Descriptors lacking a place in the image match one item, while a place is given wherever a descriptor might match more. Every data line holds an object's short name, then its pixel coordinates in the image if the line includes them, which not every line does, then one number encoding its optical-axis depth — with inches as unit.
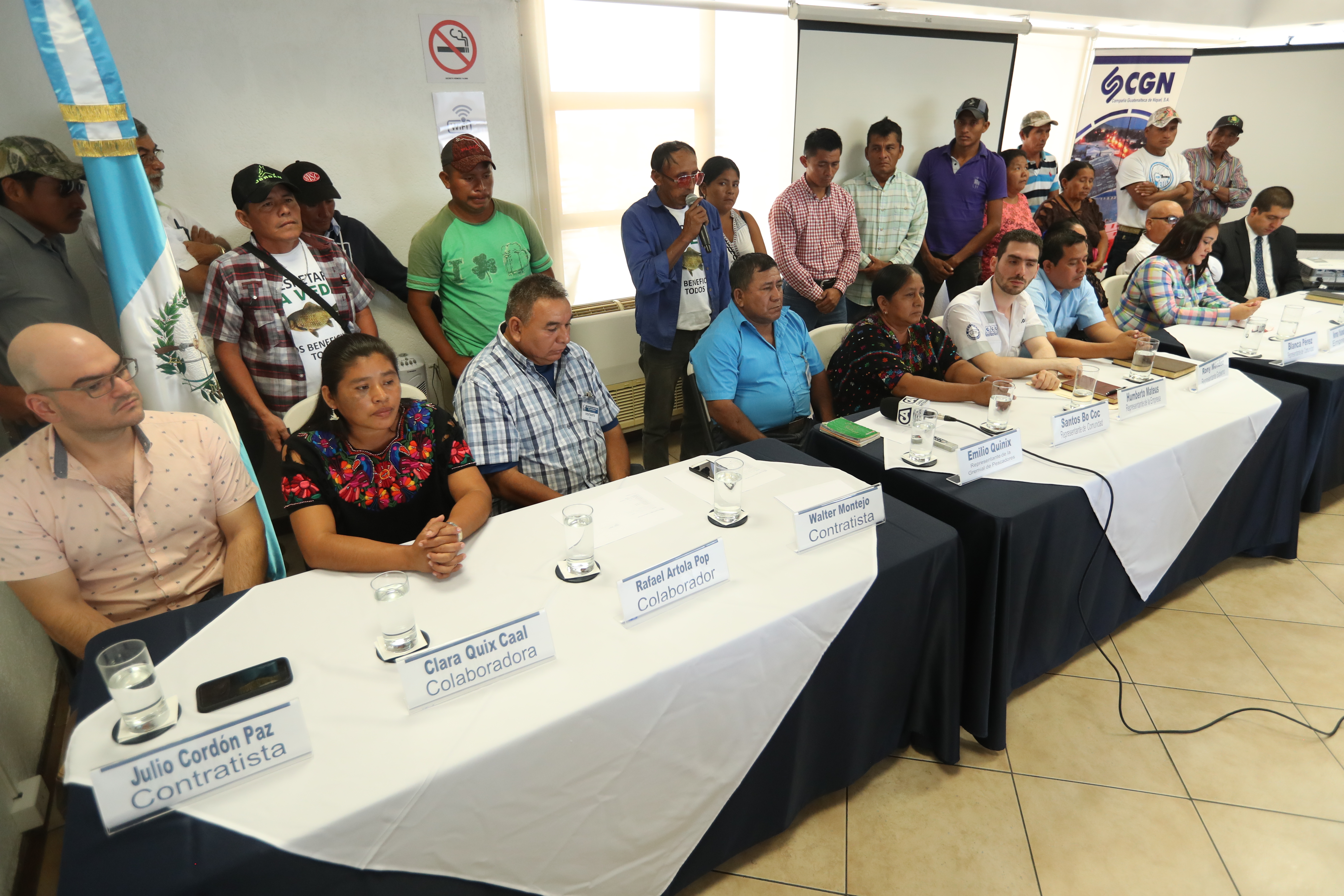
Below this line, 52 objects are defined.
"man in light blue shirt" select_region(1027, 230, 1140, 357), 110.0
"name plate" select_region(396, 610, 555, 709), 43.1
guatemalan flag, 58.7
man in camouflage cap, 77.6
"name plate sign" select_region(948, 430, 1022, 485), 69.0
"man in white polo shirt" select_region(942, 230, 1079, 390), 99.9
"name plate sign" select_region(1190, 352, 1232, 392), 94.5
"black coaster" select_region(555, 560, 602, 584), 56.1
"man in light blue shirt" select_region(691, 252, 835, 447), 93.0
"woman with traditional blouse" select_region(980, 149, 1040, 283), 161.8
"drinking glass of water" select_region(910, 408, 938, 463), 73.6
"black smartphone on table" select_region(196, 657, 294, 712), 43.5
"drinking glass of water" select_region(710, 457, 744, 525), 61.9
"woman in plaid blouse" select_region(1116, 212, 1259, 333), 126.6
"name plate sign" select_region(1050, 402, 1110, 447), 77.3
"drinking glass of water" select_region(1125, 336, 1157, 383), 97.1
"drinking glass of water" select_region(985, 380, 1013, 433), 84.7
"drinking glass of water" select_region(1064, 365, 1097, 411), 91.0
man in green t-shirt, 105.7
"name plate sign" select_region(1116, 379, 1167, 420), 85.2
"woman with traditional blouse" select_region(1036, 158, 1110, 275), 162.4
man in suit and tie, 152.8
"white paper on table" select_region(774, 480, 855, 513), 65.8
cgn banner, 202.8
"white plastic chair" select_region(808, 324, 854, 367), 107.3
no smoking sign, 111.8
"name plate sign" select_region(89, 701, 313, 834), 36.0
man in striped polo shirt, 175.0
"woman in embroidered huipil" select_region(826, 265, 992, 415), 90.5
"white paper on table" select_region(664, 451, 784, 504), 70.1
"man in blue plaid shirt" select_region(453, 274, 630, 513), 76.5
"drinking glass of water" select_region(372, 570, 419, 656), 47.0
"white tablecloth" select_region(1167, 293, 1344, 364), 108.7
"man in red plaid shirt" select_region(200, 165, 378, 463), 86.7
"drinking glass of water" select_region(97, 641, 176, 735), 40.3
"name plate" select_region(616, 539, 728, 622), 50.6
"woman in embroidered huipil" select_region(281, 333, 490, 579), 58.1
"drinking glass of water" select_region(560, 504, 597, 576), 55.3
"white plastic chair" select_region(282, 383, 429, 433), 74.8
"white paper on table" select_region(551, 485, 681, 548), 63.0
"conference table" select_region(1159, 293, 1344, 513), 99.7
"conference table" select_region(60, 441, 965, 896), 37.9
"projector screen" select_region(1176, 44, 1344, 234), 237.1
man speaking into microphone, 114.3
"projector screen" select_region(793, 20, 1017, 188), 153.4
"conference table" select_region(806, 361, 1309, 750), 66.3
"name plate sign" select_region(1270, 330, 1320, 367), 104.8
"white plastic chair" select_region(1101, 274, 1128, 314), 147.2
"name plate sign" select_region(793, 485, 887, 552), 58.6
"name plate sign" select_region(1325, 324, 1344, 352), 111.2
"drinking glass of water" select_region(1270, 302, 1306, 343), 113.8
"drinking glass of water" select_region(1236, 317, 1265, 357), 108.9
